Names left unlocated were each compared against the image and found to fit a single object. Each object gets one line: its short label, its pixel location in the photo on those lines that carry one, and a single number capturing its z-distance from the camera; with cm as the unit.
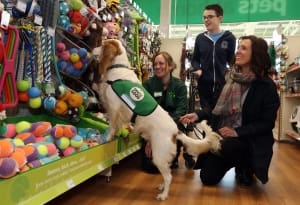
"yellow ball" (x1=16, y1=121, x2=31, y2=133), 157
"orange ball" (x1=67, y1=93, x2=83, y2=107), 190
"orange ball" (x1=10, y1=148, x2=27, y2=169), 121
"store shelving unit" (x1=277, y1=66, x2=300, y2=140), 478
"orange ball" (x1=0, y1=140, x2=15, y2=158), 120
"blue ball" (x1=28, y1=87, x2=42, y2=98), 163
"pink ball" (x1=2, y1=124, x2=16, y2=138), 147
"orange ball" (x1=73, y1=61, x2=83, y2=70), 202
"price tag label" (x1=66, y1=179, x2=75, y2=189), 150
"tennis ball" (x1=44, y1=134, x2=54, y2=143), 161
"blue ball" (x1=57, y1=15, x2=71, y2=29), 186
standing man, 286
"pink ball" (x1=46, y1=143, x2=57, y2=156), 148
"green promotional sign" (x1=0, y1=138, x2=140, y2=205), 113
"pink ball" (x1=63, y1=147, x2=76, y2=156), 159
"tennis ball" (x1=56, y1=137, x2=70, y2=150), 161
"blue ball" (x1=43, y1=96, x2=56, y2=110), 174
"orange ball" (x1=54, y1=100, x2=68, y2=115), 184
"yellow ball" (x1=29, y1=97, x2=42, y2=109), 164
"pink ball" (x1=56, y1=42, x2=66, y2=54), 192
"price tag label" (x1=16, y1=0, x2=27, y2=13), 151
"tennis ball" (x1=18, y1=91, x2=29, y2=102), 161
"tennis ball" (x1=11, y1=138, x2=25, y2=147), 139
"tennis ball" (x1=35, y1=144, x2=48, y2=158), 142
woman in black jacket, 217
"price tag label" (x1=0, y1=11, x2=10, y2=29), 132
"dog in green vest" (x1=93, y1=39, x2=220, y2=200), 194
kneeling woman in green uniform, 257
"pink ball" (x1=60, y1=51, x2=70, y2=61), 193
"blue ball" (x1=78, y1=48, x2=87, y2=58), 201
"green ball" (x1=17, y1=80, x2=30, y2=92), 158
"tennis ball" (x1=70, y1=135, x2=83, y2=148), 167
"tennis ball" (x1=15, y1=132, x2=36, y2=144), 149
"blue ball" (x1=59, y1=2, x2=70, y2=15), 184
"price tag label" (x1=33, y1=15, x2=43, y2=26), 162
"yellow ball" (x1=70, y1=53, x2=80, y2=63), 198
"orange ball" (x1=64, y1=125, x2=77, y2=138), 170
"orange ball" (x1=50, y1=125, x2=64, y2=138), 165
